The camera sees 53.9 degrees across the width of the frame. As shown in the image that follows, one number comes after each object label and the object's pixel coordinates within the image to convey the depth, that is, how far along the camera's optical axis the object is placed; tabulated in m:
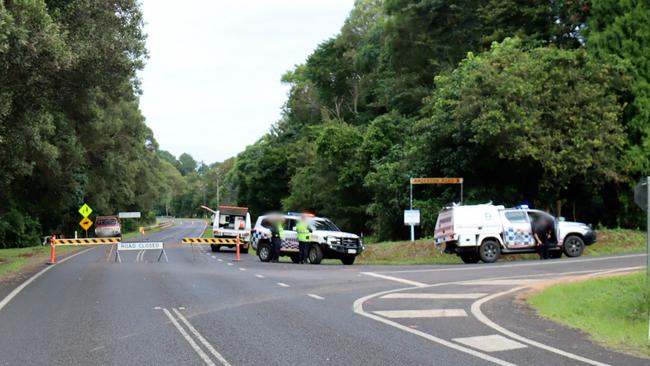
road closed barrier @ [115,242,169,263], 26.71
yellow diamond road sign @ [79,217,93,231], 46.50
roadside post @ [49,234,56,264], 25.41
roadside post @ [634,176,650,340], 9.78
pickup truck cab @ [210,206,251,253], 37.00
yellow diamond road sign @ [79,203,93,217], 45.69
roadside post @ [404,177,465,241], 27.77
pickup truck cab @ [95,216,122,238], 55.62
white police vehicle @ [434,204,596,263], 22.52
